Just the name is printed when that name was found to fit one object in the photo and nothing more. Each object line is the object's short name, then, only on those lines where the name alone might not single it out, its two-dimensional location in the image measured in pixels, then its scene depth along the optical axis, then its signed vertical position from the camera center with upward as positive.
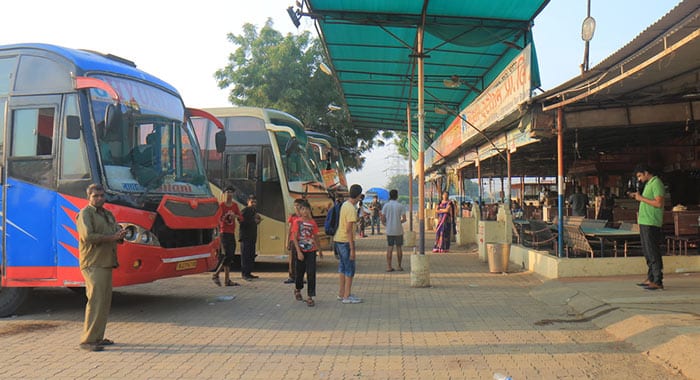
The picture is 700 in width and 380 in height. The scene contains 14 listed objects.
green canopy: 10.95 +4.20
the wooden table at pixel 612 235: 10.23 -0.38
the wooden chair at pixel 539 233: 12.23 -0.44
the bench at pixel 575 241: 10.15 -0.52
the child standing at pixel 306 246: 8.35 -0.55
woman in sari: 16.27 -0.61
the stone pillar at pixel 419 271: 10.05 -1.11
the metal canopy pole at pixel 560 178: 9.98 +0.70
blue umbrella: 49.38 +1.79
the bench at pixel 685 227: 10.21 -0.21
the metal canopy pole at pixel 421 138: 10.27 +1.50
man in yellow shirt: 8.33 -0.46
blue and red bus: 7.12 +0.51
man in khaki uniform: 5.85 -0.59
